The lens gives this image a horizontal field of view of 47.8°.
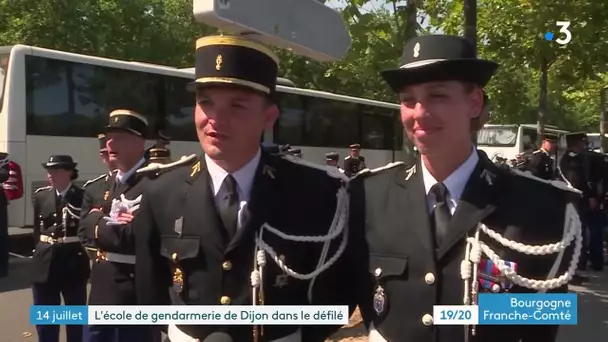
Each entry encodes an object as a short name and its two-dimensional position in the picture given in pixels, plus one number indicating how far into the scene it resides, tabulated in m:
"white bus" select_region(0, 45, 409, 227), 10.73
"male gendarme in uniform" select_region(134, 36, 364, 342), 2.38
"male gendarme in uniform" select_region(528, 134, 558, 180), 9.16
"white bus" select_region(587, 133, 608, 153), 38.52
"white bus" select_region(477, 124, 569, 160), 27.67
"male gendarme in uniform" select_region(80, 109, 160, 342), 3.87
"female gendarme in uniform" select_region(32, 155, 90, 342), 5.25
